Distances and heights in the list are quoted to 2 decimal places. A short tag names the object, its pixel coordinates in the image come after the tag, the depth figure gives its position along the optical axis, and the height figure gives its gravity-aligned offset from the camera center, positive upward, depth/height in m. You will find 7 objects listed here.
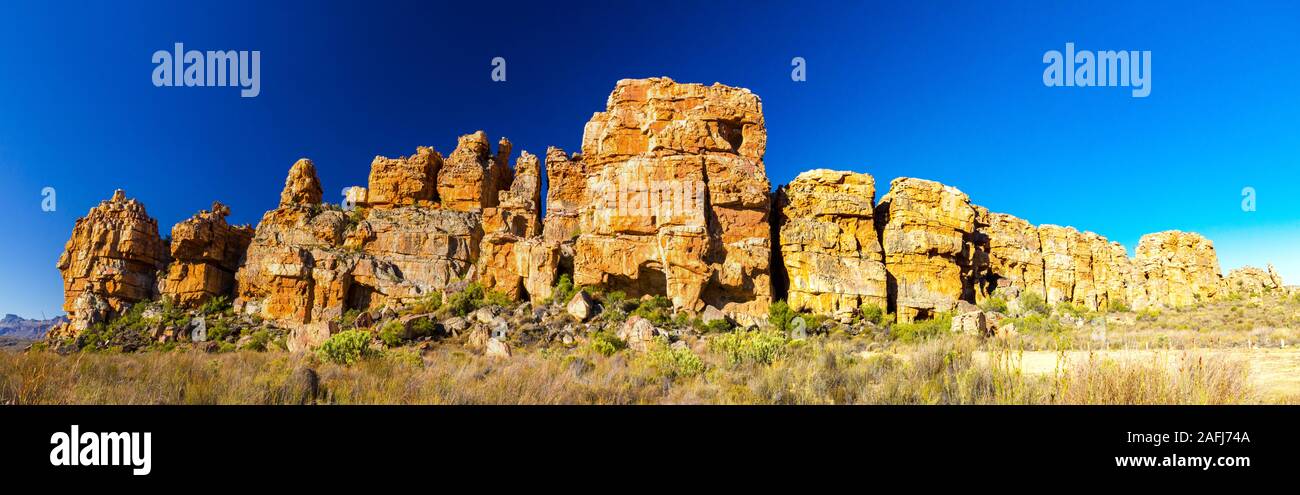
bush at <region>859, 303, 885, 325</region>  31.02 -3.71
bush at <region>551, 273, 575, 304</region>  32.06 -2.34
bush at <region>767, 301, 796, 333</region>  29.24 -3.64
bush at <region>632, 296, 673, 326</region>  28.68 -3.28
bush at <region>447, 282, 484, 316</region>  32.53 -2.96
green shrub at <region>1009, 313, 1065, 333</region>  24.22 -3.67
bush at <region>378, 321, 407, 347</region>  24.45 -3.84
